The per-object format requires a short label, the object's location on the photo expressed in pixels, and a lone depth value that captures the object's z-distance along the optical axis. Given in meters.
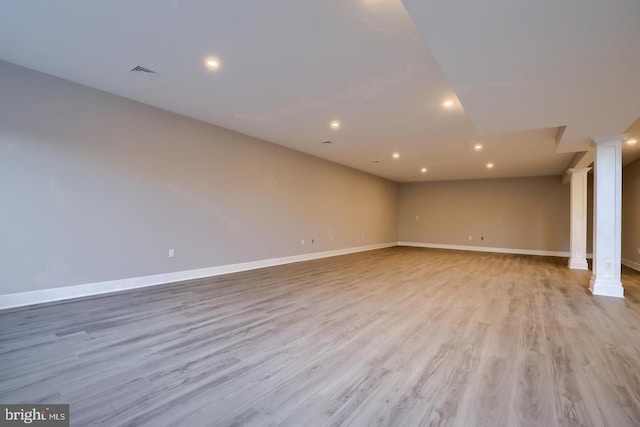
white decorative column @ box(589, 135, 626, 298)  4.46
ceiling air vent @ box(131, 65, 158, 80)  3.36
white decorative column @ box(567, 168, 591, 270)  6.78
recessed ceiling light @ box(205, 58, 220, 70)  3.12
